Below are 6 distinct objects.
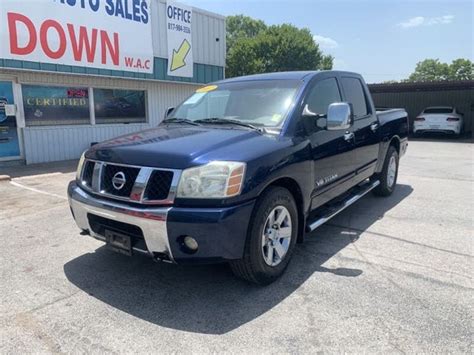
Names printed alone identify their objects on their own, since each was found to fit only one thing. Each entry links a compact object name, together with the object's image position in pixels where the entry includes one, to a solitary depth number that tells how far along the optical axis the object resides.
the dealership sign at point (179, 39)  12.86
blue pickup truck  2.88
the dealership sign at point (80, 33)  9.08
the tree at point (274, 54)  38.81
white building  9.51
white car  18.59
